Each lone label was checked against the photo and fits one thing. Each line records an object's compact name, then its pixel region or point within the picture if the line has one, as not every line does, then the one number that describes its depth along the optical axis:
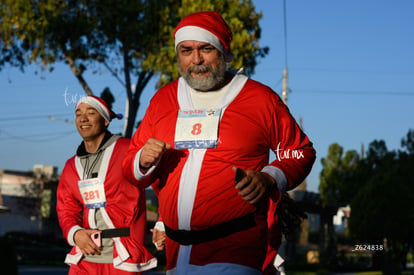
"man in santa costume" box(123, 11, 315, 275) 3.80
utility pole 30.09
